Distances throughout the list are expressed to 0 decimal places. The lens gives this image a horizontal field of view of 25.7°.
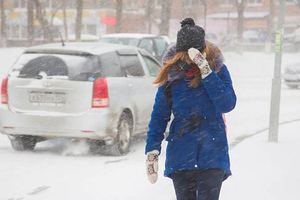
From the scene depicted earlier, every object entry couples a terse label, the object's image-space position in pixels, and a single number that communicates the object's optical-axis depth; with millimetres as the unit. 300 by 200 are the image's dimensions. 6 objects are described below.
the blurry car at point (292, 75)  24719
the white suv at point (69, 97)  9086
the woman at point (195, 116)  3963
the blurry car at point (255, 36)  63062
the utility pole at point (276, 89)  10000
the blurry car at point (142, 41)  19683
